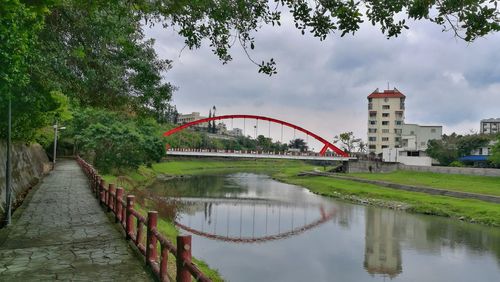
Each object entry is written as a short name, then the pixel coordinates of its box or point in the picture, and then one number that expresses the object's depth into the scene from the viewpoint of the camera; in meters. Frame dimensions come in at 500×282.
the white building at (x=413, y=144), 57.47
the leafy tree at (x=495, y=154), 40.53
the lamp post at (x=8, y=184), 10.31
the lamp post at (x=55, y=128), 36.75
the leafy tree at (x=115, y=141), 34.09
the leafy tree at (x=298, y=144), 116.68
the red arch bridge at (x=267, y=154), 54.67
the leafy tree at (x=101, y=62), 10.47
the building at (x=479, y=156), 52.04
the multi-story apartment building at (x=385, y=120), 72.88
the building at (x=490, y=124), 103.81
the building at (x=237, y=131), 168.95
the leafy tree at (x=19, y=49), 6.67
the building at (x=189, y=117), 146.25
